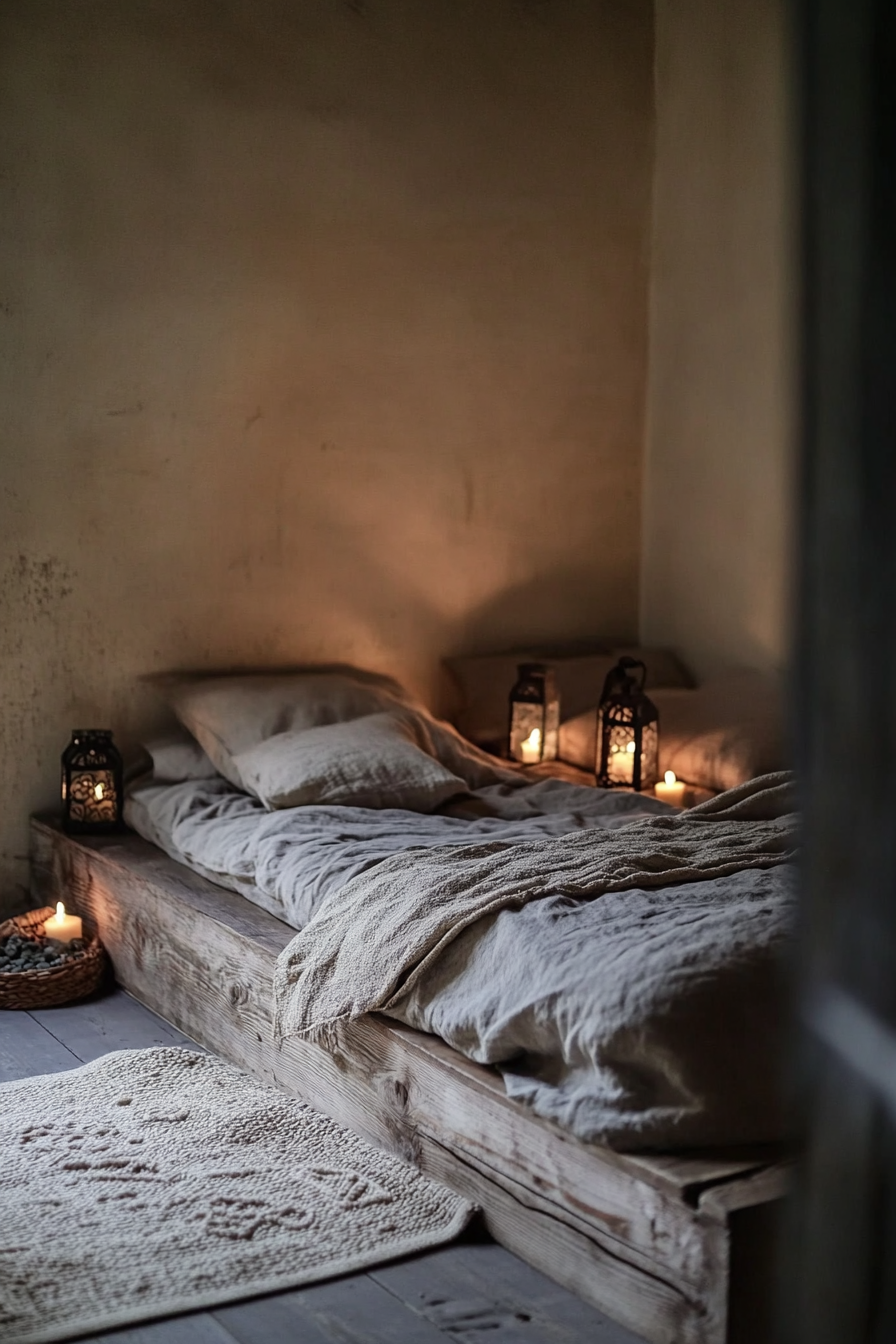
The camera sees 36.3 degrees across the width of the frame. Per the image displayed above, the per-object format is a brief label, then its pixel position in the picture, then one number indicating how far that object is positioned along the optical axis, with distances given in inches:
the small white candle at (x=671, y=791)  129.4
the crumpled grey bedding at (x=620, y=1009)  65.4
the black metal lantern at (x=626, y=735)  131.6
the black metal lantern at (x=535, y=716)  140.9
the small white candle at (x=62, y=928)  119.7
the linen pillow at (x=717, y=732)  129.1
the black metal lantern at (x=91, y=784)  126.2
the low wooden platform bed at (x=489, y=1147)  61.1
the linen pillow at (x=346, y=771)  114.7
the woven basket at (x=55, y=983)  113.5
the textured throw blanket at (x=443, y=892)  80.7
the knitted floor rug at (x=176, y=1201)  70.9
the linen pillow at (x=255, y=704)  126.1
